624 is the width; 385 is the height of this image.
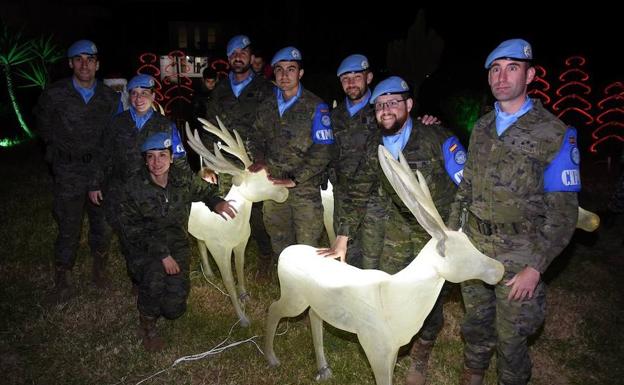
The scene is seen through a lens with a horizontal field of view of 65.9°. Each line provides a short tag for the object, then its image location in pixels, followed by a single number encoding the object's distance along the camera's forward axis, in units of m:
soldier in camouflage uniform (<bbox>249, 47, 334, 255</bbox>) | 4.14
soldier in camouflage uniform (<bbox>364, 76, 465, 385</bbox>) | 3.10
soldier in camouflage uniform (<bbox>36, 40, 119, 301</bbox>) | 4.62
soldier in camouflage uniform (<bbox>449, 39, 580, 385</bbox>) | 2.56
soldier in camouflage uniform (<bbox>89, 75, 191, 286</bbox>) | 4.19
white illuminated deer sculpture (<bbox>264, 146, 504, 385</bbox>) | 2.38
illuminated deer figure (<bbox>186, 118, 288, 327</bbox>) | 4.05
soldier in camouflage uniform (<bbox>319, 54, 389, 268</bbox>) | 3.43
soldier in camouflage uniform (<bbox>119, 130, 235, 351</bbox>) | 3.62
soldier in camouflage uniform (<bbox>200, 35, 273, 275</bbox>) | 4.90
